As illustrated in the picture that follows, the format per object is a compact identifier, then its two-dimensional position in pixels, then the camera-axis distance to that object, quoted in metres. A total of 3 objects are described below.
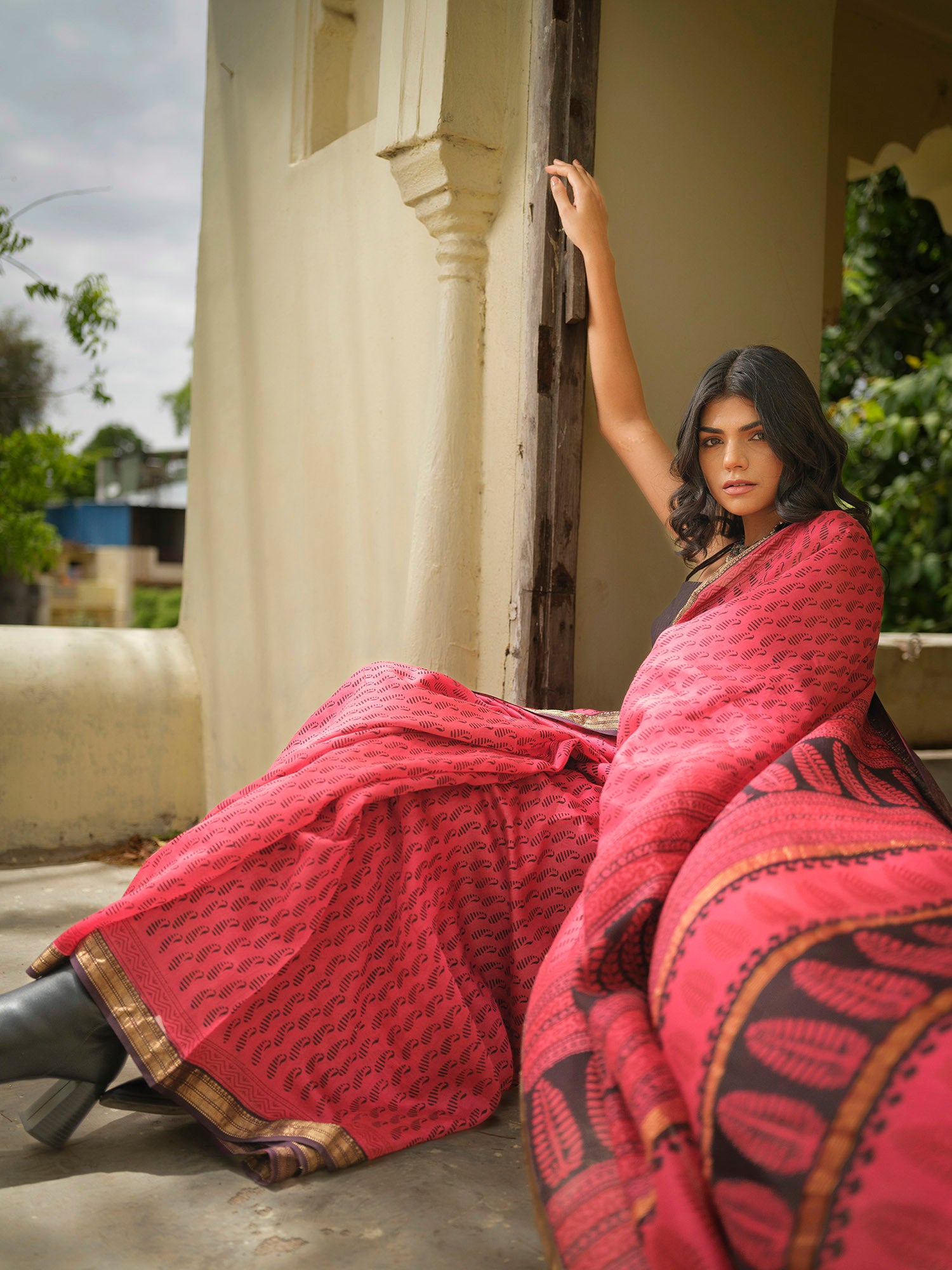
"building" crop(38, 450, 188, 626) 27.77
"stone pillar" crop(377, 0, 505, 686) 2.88
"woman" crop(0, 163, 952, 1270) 1.12
